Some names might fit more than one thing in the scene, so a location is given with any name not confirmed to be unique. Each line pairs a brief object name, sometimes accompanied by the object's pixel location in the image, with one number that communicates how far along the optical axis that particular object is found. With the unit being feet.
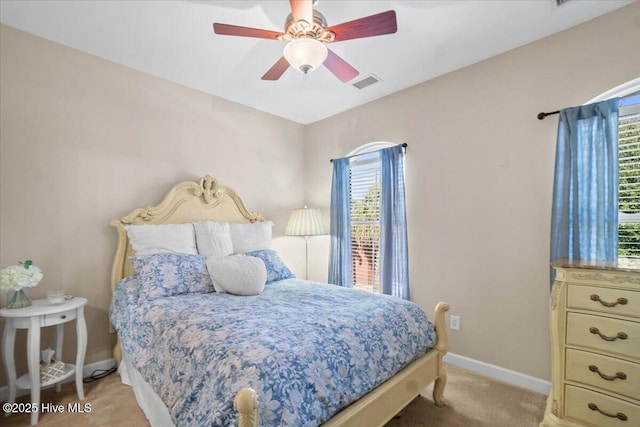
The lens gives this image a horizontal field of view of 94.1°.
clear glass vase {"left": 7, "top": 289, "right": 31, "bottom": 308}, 6.27
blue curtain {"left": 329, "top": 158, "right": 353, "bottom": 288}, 11.55
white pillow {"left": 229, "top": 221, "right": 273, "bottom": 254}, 9.75
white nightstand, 5.95
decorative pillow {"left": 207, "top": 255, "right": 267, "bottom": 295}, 7.36
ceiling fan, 4.97
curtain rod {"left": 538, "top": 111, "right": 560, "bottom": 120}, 7.10
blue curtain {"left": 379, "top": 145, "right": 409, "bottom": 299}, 9.77
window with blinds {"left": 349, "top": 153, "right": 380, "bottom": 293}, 11.19
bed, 3.74
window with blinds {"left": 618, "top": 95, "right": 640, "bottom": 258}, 6.28
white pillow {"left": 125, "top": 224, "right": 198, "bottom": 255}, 7.99
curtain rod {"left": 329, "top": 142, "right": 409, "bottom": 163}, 9.91
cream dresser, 4.87
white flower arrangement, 6.00
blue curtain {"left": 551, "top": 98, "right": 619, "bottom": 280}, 6.25
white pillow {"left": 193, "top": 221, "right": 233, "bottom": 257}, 8.82
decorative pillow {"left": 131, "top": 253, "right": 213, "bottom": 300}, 6.95
